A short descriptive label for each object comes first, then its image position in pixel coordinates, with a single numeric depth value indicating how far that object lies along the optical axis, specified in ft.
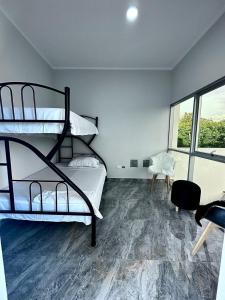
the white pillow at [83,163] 9.06
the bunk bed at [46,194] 4.44
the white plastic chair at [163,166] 8.55
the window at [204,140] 5.79
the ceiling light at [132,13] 5.28
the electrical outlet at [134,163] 10.76
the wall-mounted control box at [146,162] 10.69
